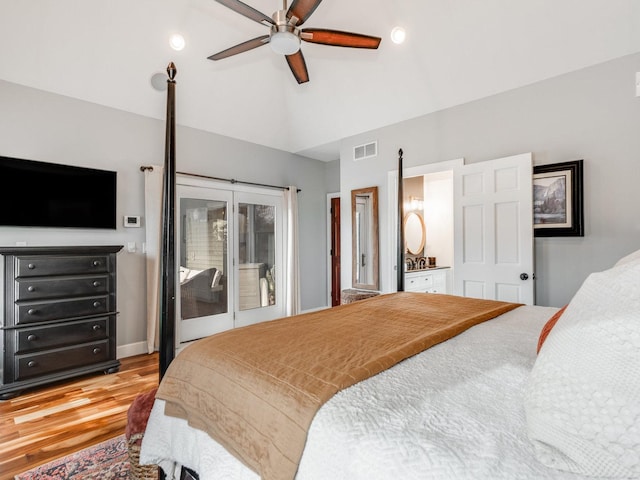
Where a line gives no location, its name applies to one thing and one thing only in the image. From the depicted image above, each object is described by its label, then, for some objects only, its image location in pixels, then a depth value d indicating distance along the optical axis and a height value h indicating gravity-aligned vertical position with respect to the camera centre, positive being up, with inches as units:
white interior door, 124.1 +5.0
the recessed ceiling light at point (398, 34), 123.0 +75.1
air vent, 177.3 +48.8
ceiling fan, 84.5 +58.0
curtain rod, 151.9 +34.4
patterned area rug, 72.1 -48.0
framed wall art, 115.9 +14.8
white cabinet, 173.2 -20.0
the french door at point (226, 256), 170.2 -6.5
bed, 24.0 -15.2
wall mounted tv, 120.5 +19.0
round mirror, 203.5 +6.1
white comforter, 25.3 -15.5
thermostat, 148.2 +10.6
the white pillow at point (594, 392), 22.9 -11.0
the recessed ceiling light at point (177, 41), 130.0 +77.7
